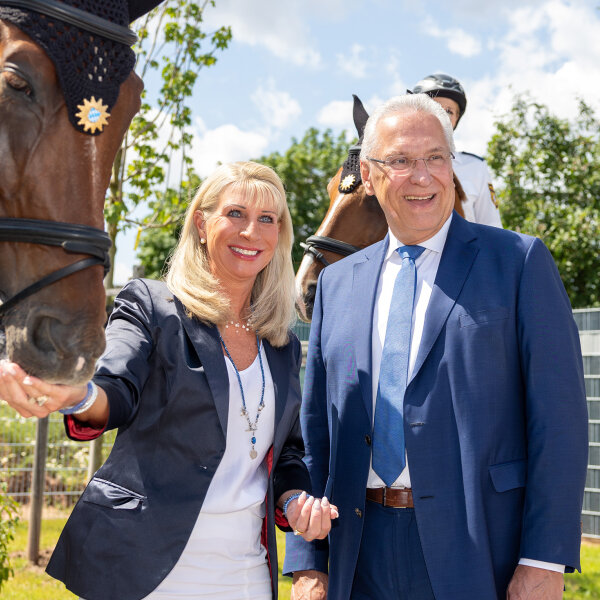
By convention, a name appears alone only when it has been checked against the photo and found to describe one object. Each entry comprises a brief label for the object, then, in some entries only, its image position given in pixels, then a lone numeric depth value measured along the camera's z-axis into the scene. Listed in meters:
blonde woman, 2.39
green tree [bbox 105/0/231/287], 7.26
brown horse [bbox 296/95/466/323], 4.56
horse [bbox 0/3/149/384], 1.90
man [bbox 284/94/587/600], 2.36
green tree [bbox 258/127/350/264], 33.25
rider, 4.39
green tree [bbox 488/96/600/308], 13.95
